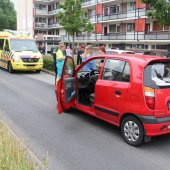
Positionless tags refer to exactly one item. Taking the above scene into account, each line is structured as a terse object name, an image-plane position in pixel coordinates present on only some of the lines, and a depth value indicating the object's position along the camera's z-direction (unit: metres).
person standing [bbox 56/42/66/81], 10.62
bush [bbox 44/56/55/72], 18.53
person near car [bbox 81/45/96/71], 12.03
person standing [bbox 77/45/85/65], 20.86
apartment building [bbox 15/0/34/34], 70.00
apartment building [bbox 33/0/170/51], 39.09
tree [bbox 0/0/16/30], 77.56
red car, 5.59
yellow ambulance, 17.58
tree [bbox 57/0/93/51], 26.00
